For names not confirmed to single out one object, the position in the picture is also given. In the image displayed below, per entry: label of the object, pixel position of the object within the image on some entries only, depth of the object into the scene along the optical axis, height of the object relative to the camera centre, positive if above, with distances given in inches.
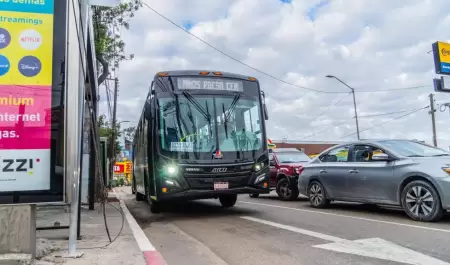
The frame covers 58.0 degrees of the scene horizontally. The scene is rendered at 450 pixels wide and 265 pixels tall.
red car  494.0 -3.0
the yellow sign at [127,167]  1862.7 +36.2
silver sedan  282.0 -10.8
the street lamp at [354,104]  1076.6 +159.6
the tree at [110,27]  625.9 +243.9
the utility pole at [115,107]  1186.6 +204.9
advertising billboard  163.9 +35.2
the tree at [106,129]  1374.6 +177.1
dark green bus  340.5 +30.4
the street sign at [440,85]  1291.8 +236.9
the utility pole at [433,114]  1200.8 +135.6
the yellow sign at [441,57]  1378.0 +351.6
